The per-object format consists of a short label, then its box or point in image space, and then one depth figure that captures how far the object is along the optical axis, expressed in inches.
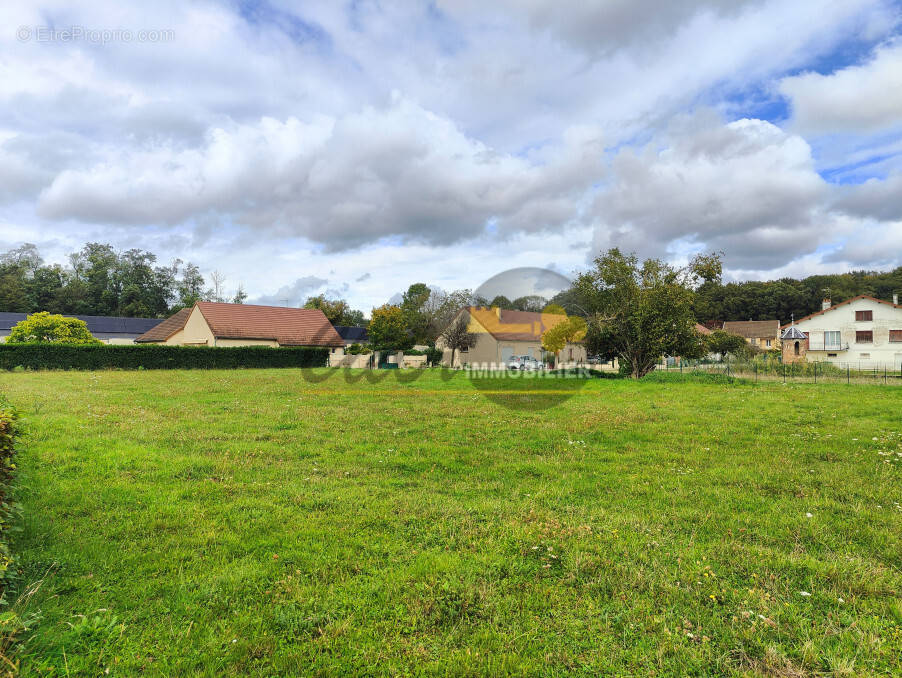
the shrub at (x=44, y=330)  1232.2
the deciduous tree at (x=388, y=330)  1763.0
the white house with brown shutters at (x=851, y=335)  1641.2
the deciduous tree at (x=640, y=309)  945.5
